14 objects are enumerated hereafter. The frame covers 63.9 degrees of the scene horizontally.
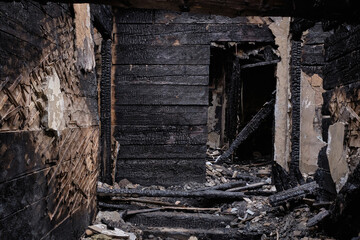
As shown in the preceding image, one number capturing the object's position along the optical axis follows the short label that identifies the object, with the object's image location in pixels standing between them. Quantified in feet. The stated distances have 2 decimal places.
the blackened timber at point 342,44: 6.70
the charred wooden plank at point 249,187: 14.43
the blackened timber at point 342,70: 6.70
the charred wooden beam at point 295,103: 14.93
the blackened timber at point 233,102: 19.99
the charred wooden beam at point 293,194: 10.82
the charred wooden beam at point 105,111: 14.43
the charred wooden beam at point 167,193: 12.57
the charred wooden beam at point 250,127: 17.80
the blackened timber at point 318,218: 7.74
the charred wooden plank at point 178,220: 12.31
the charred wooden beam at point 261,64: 15.84
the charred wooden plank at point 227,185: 14.03
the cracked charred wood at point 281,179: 13.75
